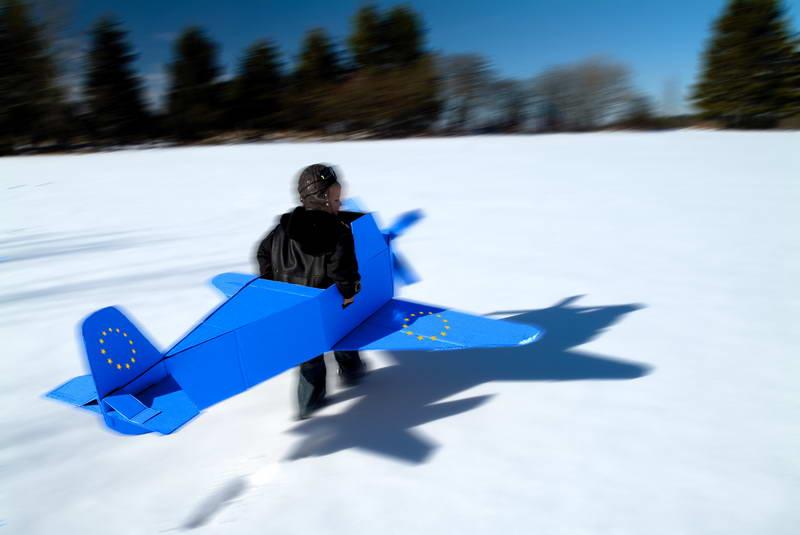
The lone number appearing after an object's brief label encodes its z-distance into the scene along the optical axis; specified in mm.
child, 2254
